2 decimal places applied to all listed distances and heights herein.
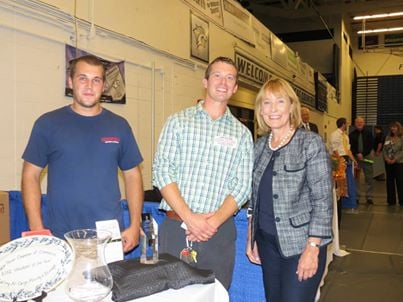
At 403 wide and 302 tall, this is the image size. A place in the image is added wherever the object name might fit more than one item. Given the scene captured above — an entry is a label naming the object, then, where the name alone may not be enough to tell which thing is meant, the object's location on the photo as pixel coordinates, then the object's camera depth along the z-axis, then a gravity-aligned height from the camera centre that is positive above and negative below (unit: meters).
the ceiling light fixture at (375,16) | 10.30 +3.35
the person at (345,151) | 6.25 -0.11
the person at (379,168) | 11.48 -0.71
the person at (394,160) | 6.73 -0.27
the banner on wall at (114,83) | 3.52 +0.54
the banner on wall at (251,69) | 6.23 +1.24
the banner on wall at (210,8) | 4.89 +1.72
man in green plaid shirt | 1.67 -0.13
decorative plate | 1.01 -0.32
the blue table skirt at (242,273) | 2.32 -0.76
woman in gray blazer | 1.50 -0.22
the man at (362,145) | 7.18 -0.02
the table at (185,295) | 1.11 -0.43
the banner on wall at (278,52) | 7.95 +1.89
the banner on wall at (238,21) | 5.73 +1.84
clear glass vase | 1.02 -0.33
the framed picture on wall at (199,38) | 4.88 +1.31
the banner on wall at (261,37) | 6.87 +1.90
